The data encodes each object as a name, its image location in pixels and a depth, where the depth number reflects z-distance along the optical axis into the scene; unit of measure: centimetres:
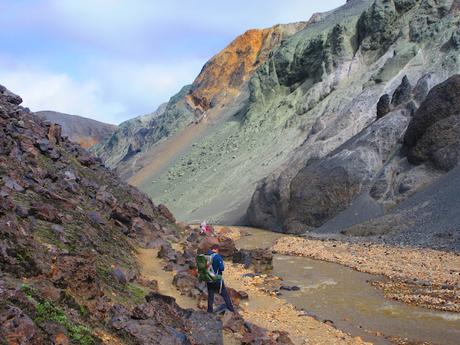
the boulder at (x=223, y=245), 2330
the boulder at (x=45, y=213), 1550
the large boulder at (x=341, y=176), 3775
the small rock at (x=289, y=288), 2020
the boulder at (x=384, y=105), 4241
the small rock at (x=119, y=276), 1410
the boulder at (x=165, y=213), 3319
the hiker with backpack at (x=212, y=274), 1420
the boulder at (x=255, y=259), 2434
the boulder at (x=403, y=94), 4221
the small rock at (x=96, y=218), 1930
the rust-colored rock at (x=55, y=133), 2739
